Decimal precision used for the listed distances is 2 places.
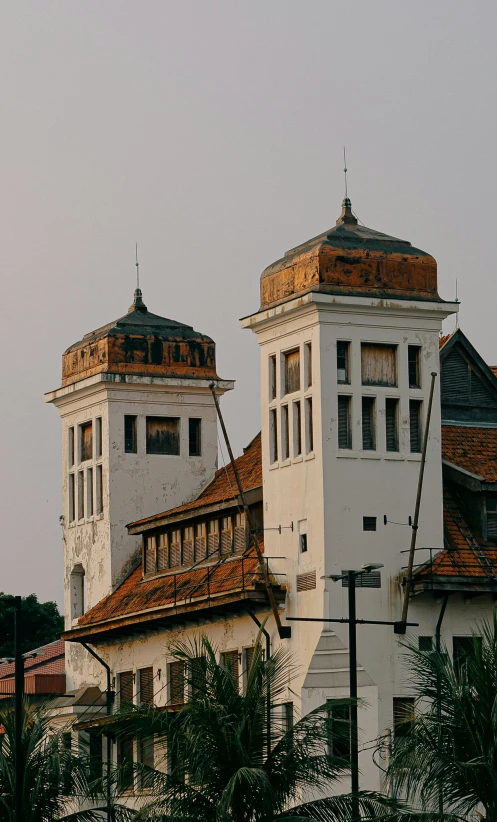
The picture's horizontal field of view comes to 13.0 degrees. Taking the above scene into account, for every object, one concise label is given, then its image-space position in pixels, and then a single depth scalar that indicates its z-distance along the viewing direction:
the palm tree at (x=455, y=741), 39.69
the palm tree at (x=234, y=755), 40.69
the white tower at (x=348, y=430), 56.22
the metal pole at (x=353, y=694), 41.94
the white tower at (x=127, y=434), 71.50
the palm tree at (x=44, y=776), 47.03
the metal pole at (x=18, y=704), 46.50
